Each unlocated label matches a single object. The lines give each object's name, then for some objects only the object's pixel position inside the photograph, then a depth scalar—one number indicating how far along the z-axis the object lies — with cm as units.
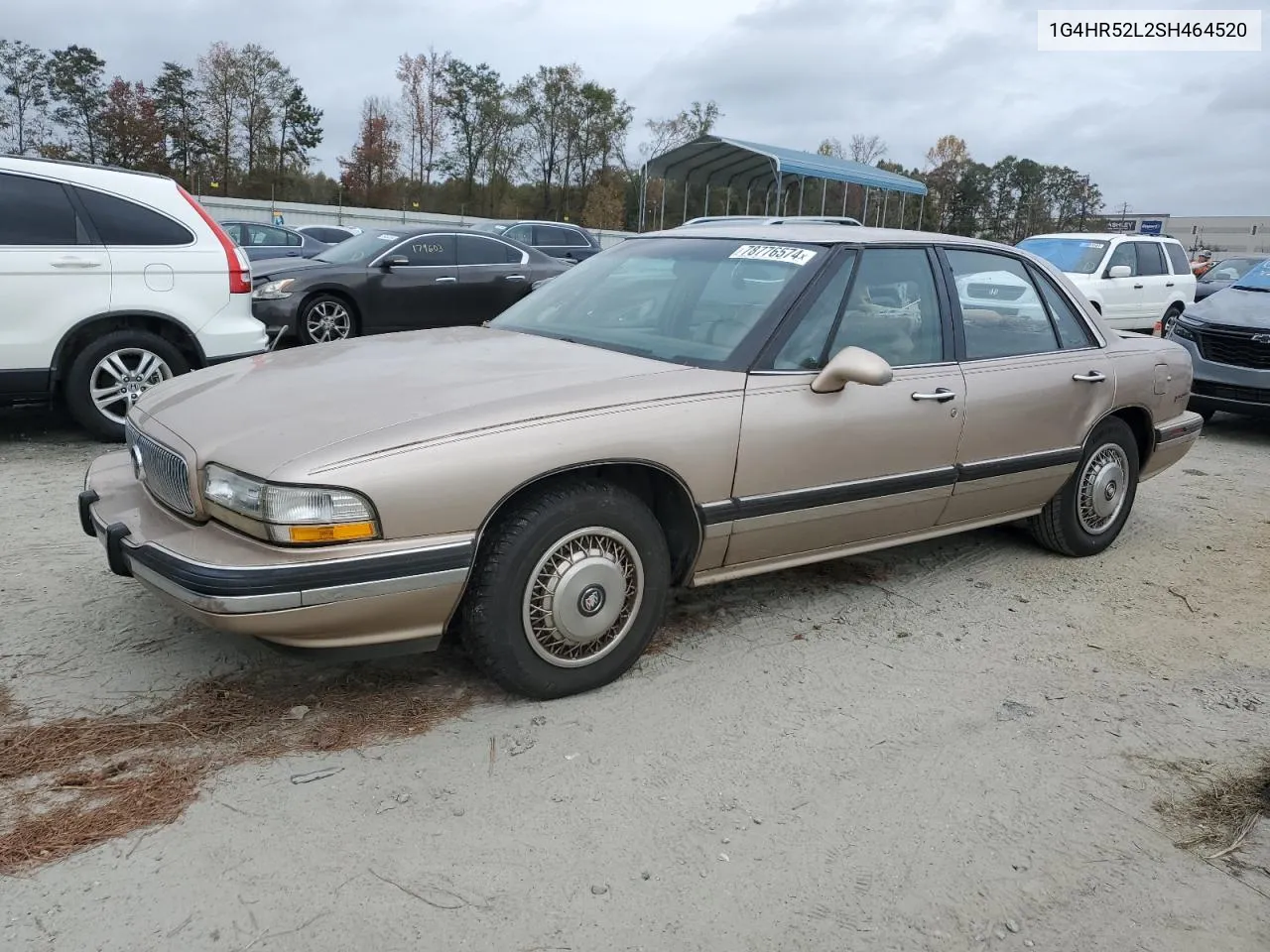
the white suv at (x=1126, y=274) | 1264
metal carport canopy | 2142
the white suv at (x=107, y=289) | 569
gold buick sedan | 270
